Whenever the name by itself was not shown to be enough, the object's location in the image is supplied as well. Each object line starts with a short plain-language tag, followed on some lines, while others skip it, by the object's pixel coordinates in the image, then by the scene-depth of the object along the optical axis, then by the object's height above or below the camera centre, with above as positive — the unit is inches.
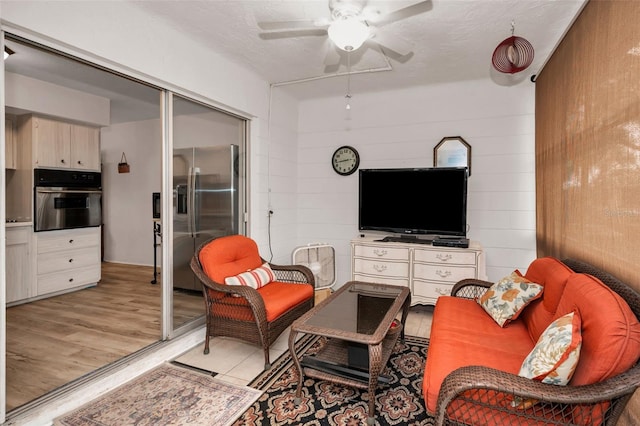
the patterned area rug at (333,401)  76.5 -47.4
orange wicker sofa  50.4 -27.5
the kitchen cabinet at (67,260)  166.6 -27.8
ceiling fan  74.3 +42.3
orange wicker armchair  98.9 -29.0
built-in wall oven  168.6 +3.4
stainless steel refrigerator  122.2 +2.2
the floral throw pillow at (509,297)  85.7 -23.8
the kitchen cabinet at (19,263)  153.3 -26.7
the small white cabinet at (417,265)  134.5 -24.4
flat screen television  142.6 +2.4
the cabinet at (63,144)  169.5 +32.7
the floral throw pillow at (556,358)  53.3 -24.2
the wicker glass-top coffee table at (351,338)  75.5 -30.3
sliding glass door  104.9 -6.0
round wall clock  176.9 +24.2
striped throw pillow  109.3 -24.2
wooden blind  66.2 +15.8
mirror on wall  156.3 +25.0
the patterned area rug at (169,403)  76.8 -47.9
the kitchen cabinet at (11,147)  168.6 +29.0
